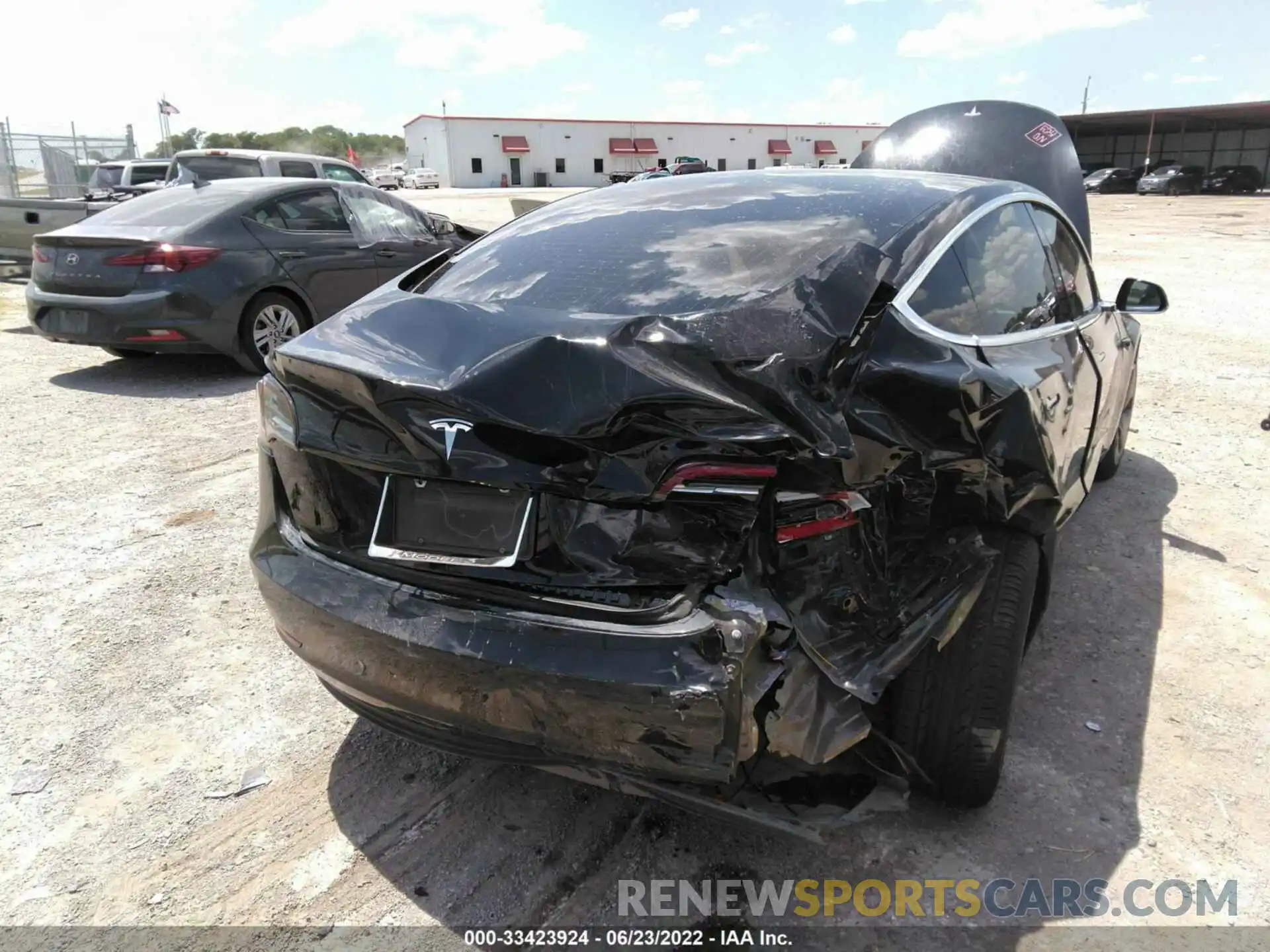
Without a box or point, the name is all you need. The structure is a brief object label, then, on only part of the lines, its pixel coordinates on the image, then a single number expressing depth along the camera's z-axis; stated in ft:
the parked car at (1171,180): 125.08
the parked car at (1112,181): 136.15
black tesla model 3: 6.33
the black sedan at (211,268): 21.85
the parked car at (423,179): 191.31
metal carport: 137.39
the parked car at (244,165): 36.45
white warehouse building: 229.04
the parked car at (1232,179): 127.65
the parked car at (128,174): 52.85
